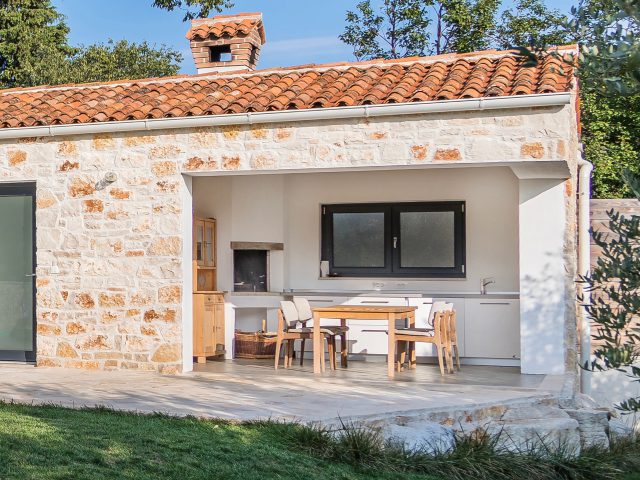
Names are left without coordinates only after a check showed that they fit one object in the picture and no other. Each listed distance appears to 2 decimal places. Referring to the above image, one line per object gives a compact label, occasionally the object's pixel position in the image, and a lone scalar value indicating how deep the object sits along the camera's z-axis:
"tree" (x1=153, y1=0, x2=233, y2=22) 17.83
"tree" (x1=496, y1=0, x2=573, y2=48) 22.83
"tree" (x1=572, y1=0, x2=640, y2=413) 3.42
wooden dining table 10.15
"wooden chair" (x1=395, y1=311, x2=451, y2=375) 10.18
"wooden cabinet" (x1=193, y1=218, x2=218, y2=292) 12.09
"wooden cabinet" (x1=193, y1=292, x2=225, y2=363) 11.71
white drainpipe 10.70
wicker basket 12.28
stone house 9.80
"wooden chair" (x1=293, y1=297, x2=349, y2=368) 11.13
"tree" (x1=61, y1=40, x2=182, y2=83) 28.38
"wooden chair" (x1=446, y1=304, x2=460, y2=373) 10.66
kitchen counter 11.77
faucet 12.00
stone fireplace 12.92
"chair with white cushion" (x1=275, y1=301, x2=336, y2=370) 10.77
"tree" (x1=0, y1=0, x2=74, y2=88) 25.56
